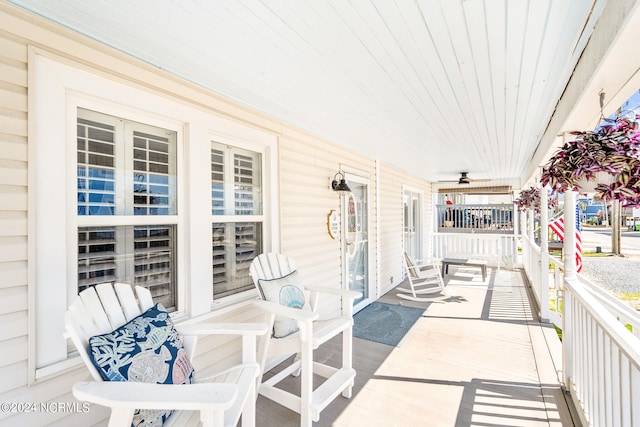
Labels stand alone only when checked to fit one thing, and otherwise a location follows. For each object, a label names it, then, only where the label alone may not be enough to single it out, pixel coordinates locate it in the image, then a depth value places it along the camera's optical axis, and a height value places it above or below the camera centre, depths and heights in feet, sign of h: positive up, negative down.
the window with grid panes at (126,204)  5.62 +0.27
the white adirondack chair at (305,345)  6.77 -3.13
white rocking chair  17.02 -4.24
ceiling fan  21.95 +2.46
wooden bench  20.91 -3.46
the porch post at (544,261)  13.39 -2.22
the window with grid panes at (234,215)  8.17 +0.02
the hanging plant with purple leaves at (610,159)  4.97 +0.89
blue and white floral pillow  4.26 -2.05
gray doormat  11.94 -4.77
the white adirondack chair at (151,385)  3.66 -2.16
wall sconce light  12.74 +1.19
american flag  18.27 -0.86
